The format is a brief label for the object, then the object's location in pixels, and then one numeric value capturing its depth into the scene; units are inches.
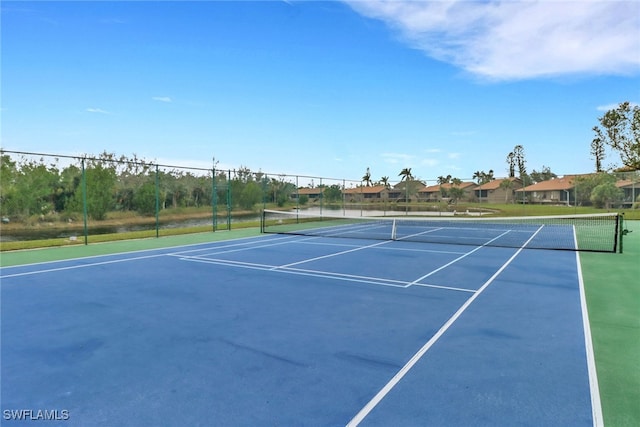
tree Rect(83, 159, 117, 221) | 699.4
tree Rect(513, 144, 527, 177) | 2481.5
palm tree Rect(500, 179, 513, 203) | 1391.0
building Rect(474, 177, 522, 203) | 1224.5
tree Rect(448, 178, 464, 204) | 1236.2
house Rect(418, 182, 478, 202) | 1228.2
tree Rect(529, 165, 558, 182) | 1188.2
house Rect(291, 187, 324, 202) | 905.0
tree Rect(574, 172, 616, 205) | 904.3
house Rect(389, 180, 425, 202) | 1097.0
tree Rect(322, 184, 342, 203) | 956.6
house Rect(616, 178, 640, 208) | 861.2
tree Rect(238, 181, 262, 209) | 863.7
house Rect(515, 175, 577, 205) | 1021.8
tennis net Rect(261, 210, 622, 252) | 498.3
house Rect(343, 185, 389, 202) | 1082.1
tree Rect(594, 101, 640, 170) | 951.6
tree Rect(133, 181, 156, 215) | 806.5
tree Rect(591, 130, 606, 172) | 1225.4
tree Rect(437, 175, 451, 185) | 1243.6
